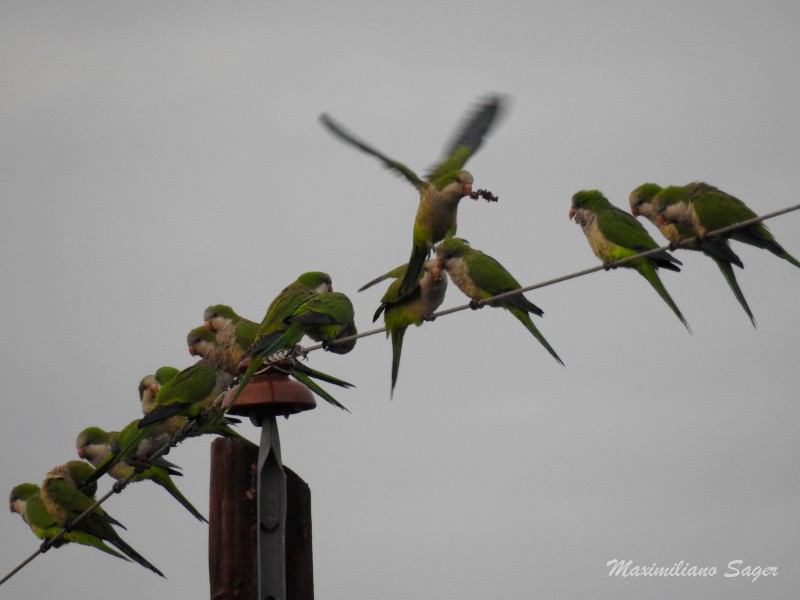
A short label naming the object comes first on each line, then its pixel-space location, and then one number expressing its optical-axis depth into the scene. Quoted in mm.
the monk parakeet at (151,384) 20391
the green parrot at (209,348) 18750
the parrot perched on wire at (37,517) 19016
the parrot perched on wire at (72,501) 18672
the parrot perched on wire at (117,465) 19375
